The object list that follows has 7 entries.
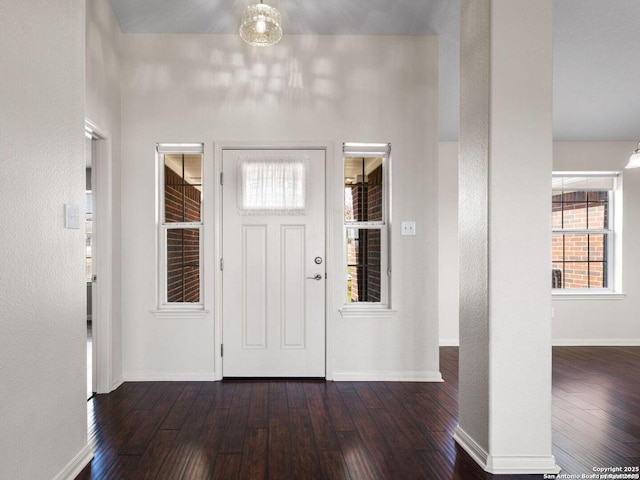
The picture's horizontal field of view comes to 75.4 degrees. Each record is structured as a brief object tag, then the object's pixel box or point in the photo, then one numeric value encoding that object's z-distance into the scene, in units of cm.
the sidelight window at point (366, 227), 369
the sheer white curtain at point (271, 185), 357
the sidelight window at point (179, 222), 363
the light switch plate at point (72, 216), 208
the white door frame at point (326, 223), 356
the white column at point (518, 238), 211
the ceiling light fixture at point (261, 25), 279
